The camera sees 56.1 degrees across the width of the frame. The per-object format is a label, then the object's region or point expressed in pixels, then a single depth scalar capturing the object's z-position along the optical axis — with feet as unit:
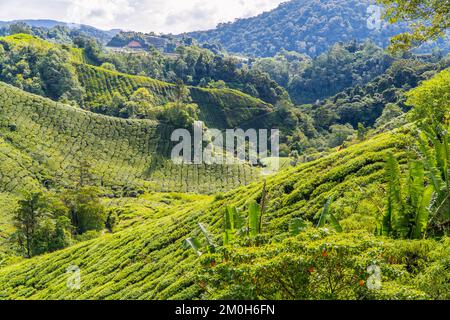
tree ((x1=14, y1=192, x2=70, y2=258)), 138.00
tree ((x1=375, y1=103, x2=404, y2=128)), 313.28
